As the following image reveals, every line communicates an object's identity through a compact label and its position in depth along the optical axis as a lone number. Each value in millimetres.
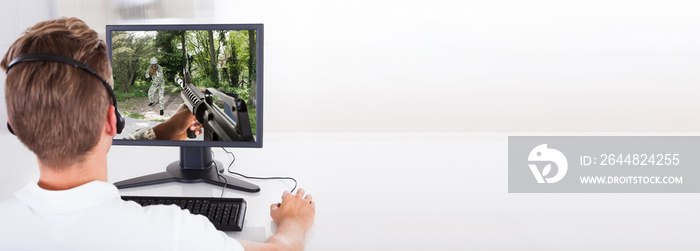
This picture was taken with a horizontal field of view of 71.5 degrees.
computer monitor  1298
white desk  1037
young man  681
